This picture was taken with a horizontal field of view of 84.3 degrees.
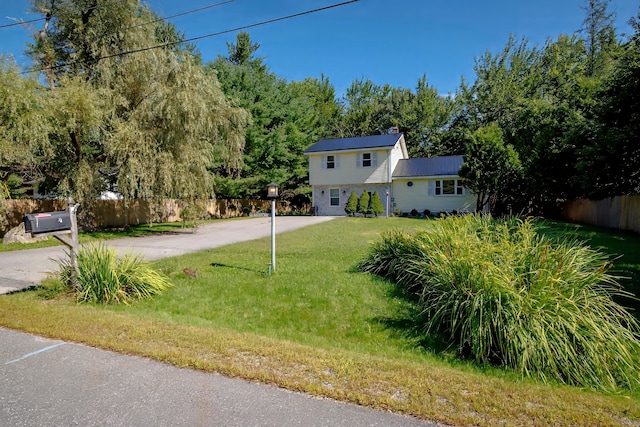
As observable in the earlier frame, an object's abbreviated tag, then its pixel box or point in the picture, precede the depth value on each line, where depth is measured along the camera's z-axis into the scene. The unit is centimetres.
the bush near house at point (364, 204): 2480
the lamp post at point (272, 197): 721
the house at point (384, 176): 2414
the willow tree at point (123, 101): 1312
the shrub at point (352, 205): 2528
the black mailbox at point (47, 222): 503
